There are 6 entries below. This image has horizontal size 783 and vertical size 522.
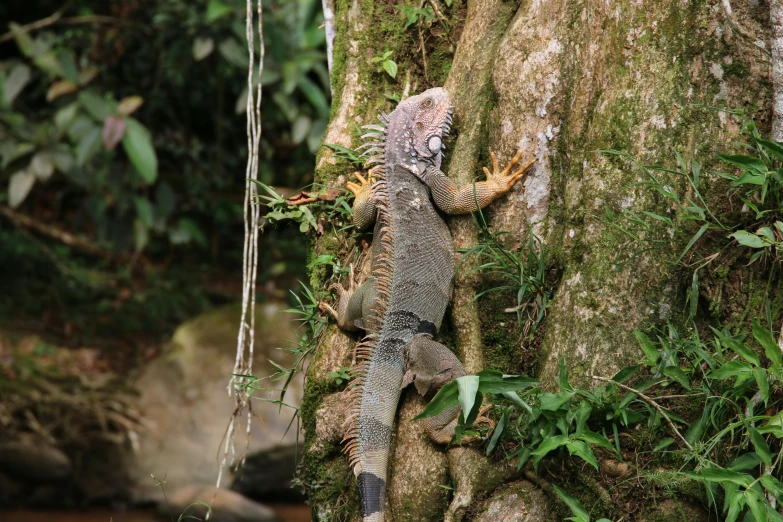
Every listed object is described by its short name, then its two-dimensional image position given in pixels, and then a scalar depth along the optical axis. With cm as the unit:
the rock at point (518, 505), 596
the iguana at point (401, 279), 678
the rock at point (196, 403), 1512
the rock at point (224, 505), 1385
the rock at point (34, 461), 1473
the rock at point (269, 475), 1503
